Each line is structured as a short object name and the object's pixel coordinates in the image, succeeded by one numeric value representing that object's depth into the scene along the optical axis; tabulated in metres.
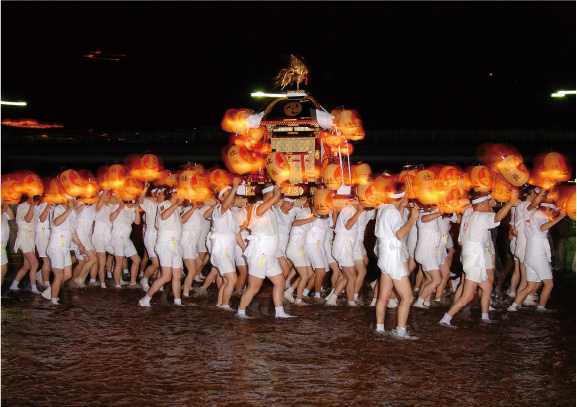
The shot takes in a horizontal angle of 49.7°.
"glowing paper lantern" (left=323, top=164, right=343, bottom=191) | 9.44
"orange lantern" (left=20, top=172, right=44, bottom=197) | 8.81
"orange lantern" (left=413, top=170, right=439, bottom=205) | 7.21
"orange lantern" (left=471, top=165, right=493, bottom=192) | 7.69
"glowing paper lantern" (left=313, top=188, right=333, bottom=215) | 8.34
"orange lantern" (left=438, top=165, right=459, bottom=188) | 7.66
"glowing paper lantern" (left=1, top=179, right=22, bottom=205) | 8.52
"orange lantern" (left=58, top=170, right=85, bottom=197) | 8.41
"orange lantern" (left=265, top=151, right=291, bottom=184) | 7.87
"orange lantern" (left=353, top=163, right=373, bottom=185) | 8.46
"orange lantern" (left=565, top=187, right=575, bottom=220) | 7.78
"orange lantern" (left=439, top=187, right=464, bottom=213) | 7.59
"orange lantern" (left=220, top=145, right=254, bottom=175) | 8.70
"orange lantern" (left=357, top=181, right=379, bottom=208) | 7.54
